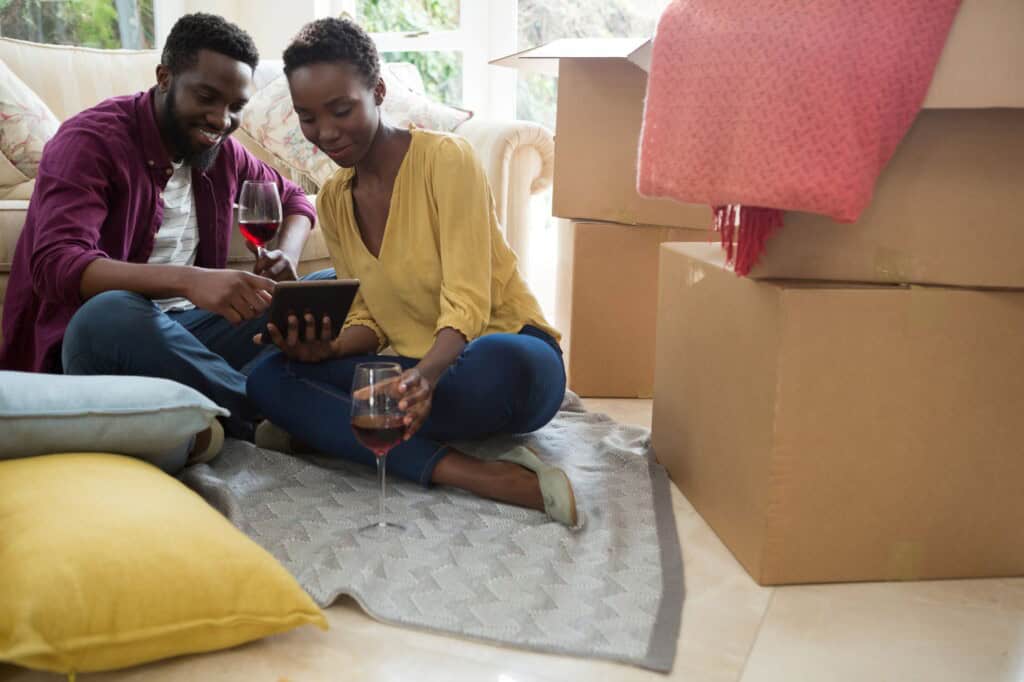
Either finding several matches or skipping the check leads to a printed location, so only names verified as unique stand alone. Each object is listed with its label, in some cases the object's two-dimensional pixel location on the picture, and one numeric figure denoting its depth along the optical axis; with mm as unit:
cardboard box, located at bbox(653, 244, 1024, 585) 1246
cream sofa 2551
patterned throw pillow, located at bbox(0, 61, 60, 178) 2434
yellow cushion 964
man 1616
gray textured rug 1163
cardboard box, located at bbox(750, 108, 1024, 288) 1204
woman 1507
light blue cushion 1249
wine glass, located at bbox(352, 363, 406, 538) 1194
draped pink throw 1095
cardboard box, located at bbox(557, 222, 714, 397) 2238
